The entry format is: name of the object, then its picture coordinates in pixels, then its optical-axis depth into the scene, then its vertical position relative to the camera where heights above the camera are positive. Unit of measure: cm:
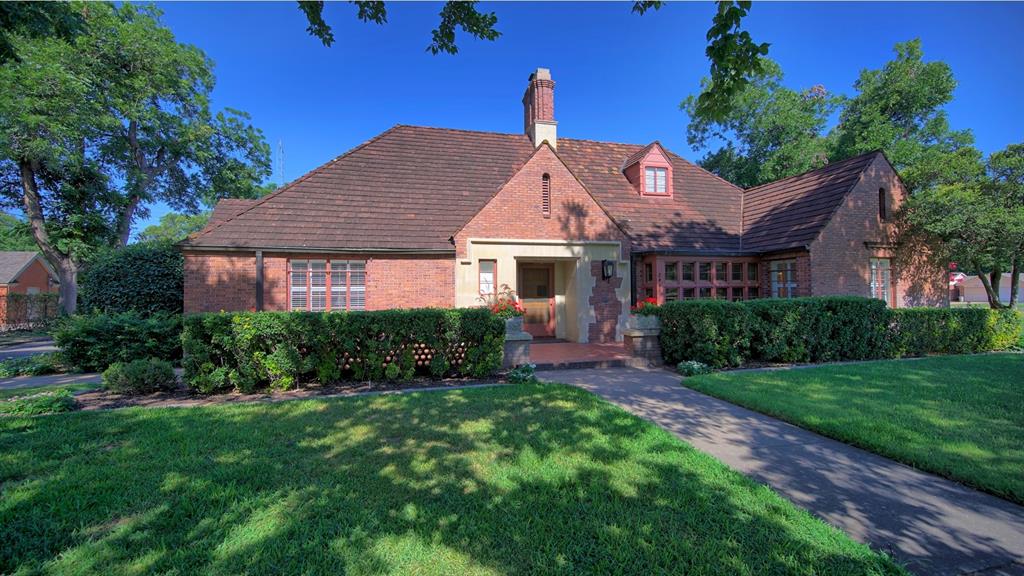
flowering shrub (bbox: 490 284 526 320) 932 -34
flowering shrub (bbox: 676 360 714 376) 861 -161
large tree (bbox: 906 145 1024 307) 1298 +232
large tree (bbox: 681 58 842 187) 2523 +1004
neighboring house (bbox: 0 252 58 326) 2822 +185
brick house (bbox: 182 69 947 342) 1198 +171
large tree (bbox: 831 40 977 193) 2419 +1090
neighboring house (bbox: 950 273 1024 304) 6662 -29
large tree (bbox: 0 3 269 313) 1877 +875
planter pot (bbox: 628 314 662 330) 1005 -74
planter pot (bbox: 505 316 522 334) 916 -69
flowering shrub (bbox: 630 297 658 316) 1022 -41
